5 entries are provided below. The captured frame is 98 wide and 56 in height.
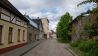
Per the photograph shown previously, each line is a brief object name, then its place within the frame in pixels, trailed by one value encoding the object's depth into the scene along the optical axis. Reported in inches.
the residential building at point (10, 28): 244.7
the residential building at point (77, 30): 415.2
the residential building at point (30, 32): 549.0
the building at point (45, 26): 1409.2
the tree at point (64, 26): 656.1
